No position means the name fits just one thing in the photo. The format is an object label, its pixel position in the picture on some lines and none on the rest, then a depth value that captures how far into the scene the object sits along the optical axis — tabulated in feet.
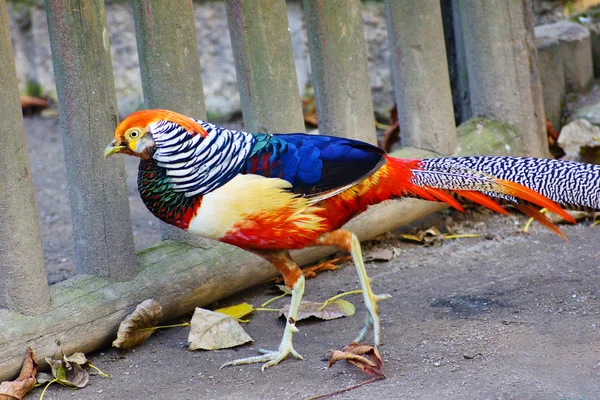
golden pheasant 18.45
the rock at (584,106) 31.33
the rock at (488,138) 28.96
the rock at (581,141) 29.73
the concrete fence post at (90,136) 20.38
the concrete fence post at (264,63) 23.30
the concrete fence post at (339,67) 25.08
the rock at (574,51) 33.47
